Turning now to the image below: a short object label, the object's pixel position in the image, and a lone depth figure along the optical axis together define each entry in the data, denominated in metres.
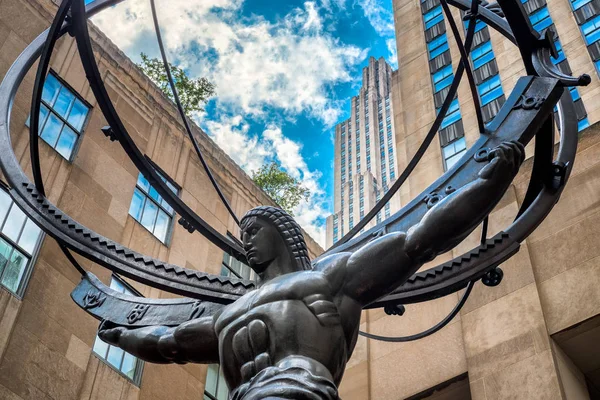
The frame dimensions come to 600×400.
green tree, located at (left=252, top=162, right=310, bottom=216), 24.98
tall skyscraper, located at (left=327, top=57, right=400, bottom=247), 111.19
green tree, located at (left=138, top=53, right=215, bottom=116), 23.00
